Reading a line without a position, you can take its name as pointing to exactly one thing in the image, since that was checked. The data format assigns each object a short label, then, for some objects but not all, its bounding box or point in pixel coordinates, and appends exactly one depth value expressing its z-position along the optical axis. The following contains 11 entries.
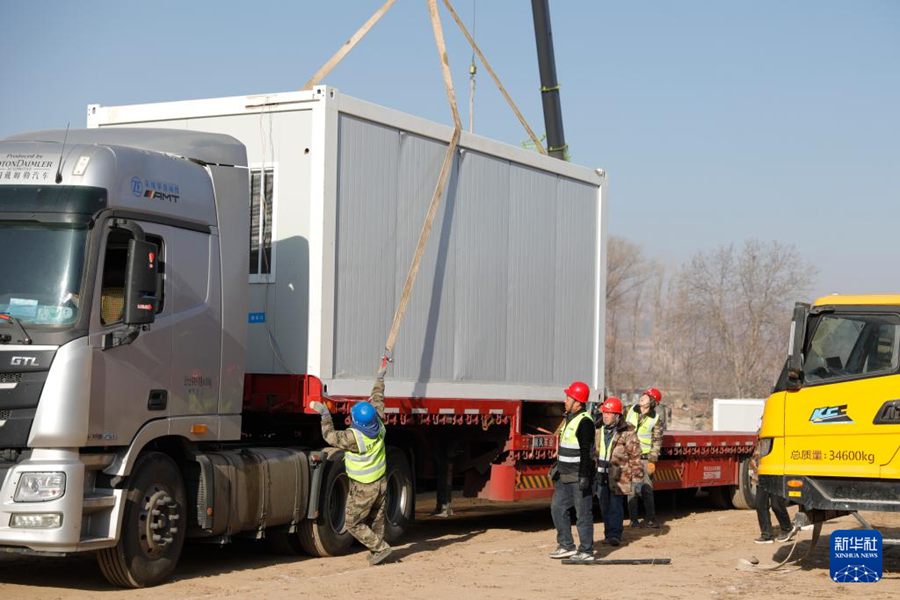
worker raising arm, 11.50
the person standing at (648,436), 15.81
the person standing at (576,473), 12.16
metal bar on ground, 12.04
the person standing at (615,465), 13.89
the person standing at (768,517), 11.80
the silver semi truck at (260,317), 9.19
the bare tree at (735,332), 60.34
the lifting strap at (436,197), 12.48
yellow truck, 10.49
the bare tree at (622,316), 75.12
